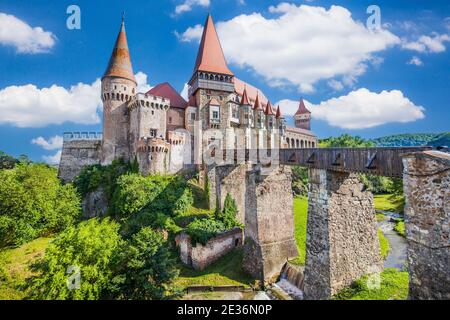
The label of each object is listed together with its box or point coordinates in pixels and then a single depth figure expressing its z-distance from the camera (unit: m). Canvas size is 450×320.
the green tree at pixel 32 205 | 21.72
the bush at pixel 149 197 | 24.05
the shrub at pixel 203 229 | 20.06
